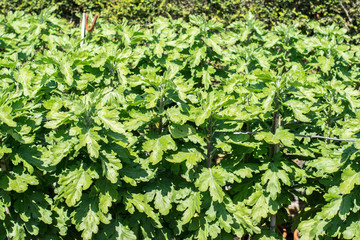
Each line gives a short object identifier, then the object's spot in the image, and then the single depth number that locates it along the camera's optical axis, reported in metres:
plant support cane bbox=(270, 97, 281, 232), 3.02
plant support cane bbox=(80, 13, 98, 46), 3.76
